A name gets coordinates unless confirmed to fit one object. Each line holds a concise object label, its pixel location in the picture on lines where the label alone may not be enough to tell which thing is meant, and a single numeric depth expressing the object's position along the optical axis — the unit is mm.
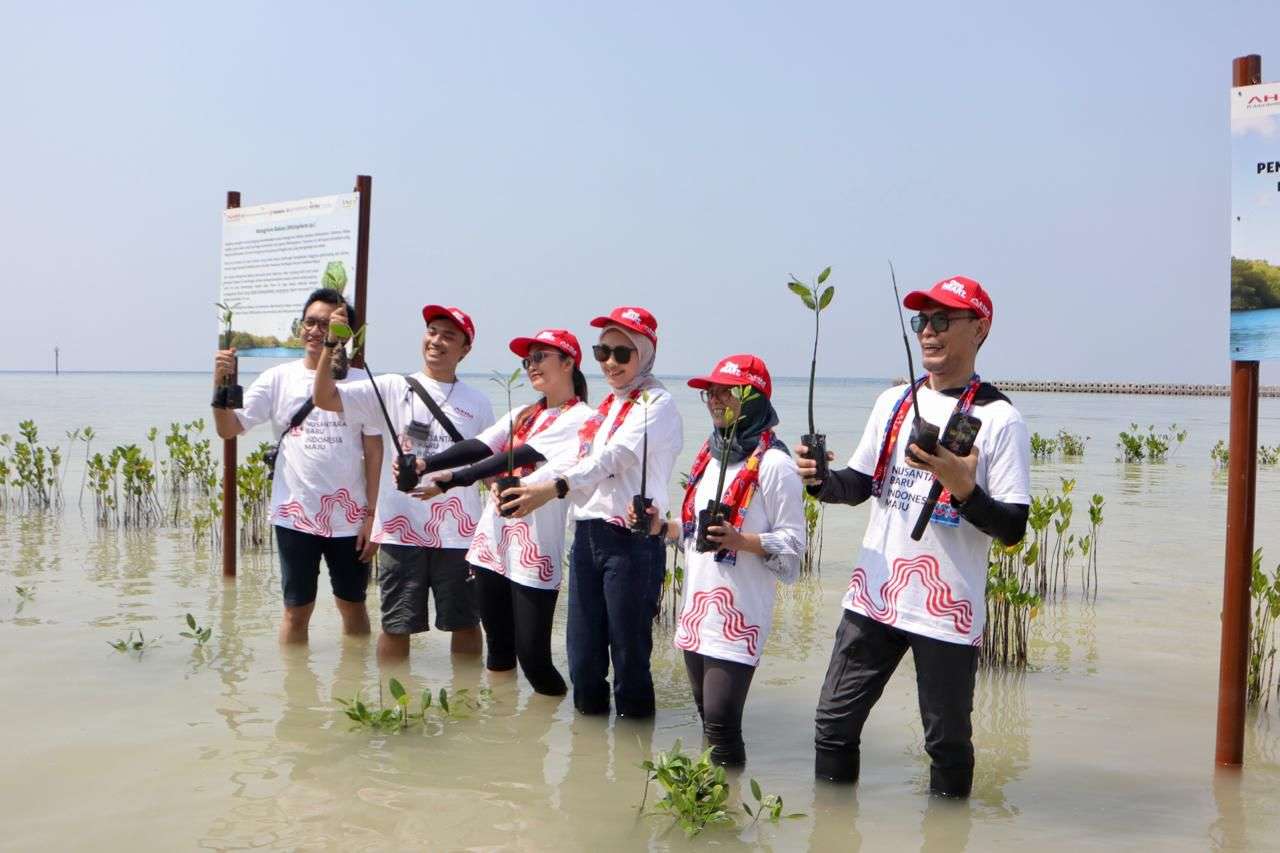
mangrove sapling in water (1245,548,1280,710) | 5406
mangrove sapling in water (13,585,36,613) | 7000
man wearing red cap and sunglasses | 3520
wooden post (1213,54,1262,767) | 4109
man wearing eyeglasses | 5730
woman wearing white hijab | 4613
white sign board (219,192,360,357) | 7277
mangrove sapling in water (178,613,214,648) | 6031
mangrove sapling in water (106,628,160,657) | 5906
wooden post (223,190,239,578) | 8133
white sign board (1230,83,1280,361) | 3924
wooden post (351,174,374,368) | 7215
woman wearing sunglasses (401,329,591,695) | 4941
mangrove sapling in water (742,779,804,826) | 3723
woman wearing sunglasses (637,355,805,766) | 4074
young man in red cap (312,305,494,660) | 5359
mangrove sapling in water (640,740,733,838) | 3775
